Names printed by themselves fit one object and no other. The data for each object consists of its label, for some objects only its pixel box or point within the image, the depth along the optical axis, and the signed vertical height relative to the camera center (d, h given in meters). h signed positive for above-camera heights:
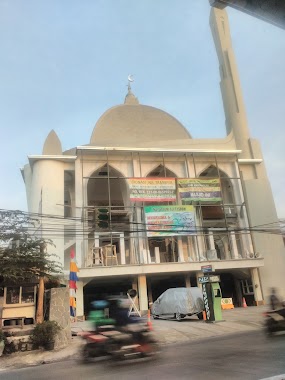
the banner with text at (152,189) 23.42 +7.86
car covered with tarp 15.23 +0.25
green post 13.32 +0.26
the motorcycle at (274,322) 9.27 -0.52
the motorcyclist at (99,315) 7.43 +0.00
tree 10.62 +1.80
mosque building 22.55 +6.50
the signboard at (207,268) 14.30 +1.50
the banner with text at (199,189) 24.17 +7.85
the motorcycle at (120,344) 6.95 -0.58
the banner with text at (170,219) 22.62 +5.67
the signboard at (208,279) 13.33 +1.03
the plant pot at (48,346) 9.81 -0.72
